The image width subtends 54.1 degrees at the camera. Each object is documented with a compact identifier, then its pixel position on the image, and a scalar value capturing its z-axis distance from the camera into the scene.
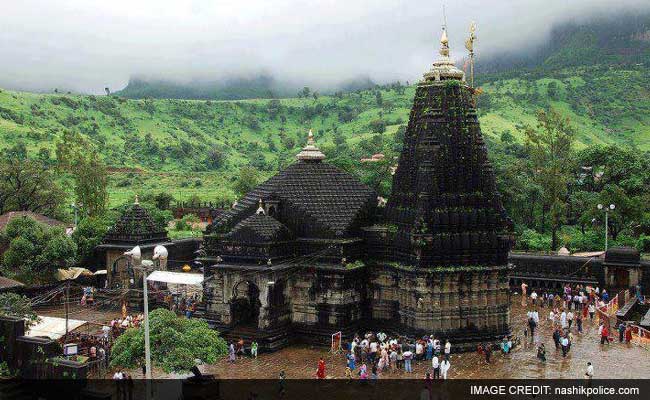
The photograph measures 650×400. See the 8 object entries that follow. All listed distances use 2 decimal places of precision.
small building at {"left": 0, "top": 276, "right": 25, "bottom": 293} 29.72
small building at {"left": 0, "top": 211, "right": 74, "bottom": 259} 42.69
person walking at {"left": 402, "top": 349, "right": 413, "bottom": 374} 23.51
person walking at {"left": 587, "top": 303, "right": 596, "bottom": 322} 30.22
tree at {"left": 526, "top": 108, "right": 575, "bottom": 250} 46.41
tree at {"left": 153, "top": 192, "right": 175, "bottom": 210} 68.69
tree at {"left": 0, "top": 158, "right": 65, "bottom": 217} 49.41
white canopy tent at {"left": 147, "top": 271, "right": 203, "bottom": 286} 31.70
